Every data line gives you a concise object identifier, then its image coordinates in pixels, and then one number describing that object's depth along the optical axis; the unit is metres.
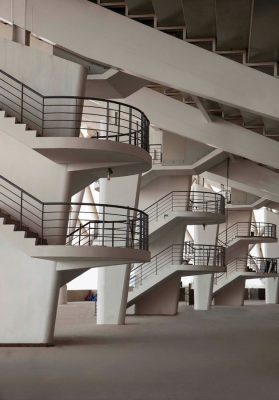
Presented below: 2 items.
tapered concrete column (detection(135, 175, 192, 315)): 27.47
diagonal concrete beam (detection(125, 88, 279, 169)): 20.73
